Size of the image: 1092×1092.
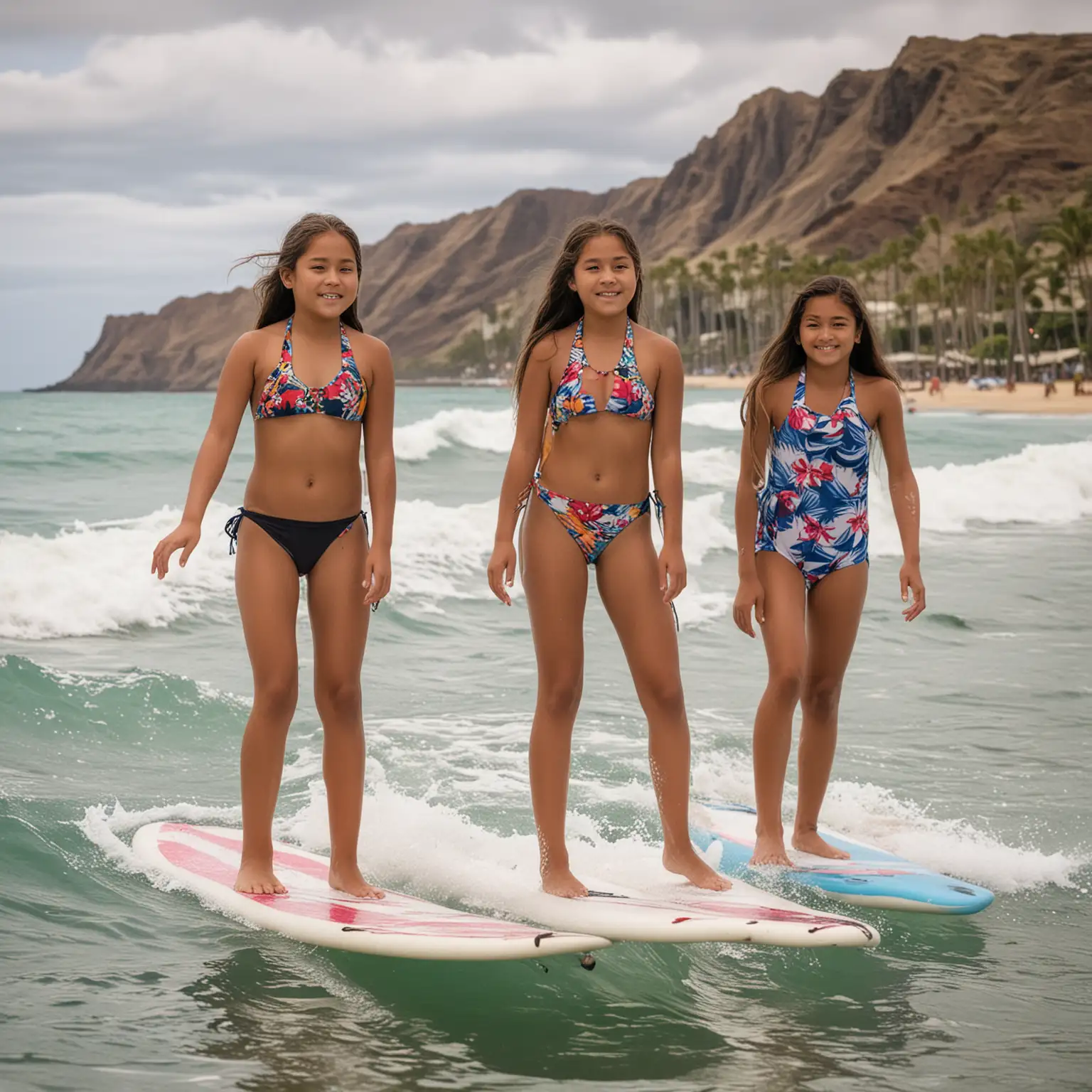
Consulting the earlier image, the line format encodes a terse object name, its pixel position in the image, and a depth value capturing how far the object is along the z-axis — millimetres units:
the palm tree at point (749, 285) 142500
